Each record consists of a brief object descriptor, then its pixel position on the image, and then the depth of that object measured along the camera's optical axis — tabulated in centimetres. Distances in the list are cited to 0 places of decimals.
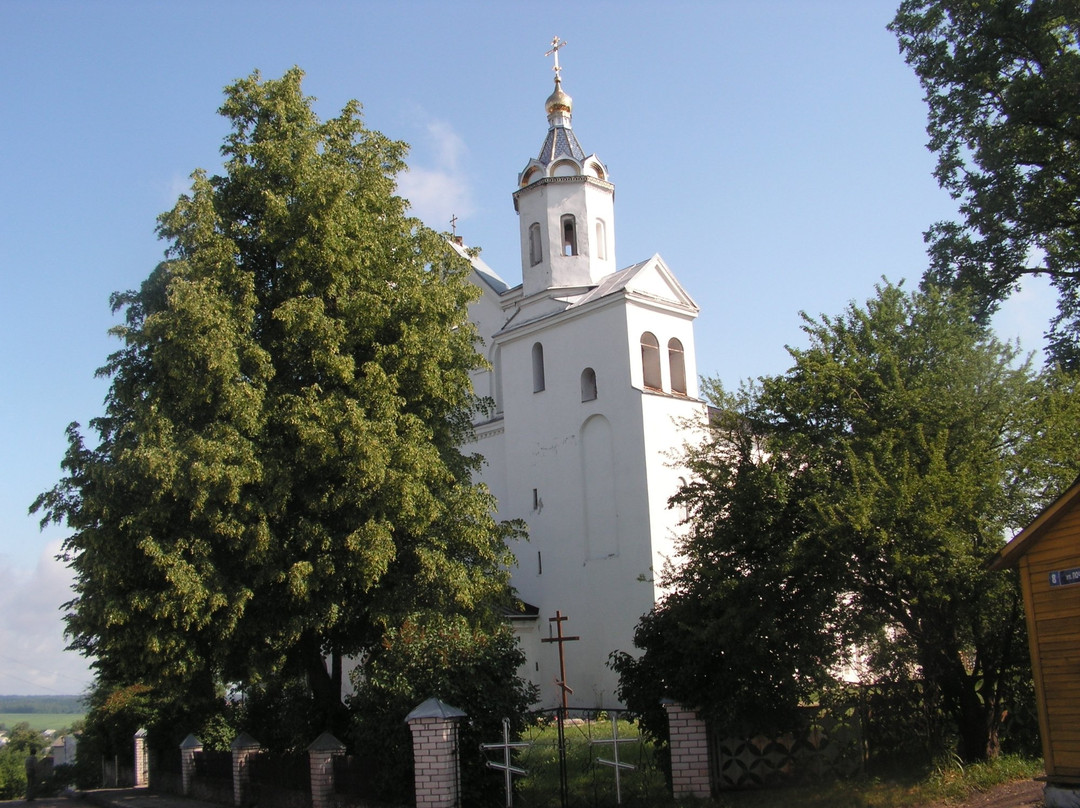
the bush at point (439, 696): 1381
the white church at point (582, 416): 2572
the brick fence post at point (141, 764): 2662
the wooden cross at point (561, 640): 2409
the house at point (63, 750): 5475
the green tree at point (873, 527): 1273
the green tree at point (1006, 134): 1549
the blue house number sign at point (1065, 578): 1114
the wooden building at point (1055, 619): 1112
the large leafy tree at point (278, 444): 1681
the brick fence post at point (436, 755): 1319
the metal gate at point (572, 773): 1327
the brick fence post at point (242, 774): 1812
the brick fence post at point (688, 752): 1302
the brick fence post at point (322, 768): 1526
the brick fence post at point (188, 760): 2091
